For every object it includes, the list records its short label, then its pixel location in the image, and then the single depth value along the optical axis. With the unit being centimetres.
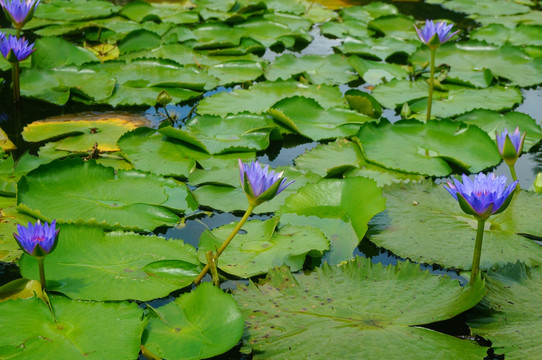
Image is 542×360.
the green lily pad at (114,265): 148
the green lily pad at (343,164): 216
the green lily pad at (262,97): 270
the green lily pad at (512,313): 126
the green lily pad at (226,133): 230
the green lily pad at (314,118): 247
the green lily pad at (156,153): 214
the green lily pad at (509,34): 390
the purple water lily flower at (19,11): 257
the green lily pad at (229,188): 195
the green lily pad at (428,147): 221
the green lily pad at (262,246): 160
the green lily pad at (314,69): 317
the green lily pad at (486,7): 476
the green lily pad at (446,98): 278
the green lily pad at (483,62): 318
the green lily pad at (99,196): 179
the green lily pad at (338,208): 174
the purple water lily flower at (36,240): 134
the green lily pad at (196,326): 126
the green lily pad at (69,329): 122
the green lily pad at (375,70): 318
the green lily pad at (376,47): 355
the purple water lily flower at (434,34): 234
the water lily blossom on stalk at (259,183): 141
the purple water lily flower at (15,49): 251
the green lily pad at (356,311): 125
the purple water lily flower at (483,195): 131
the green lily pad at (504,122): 250
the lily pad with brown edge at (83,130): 234
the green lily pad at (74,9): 400
